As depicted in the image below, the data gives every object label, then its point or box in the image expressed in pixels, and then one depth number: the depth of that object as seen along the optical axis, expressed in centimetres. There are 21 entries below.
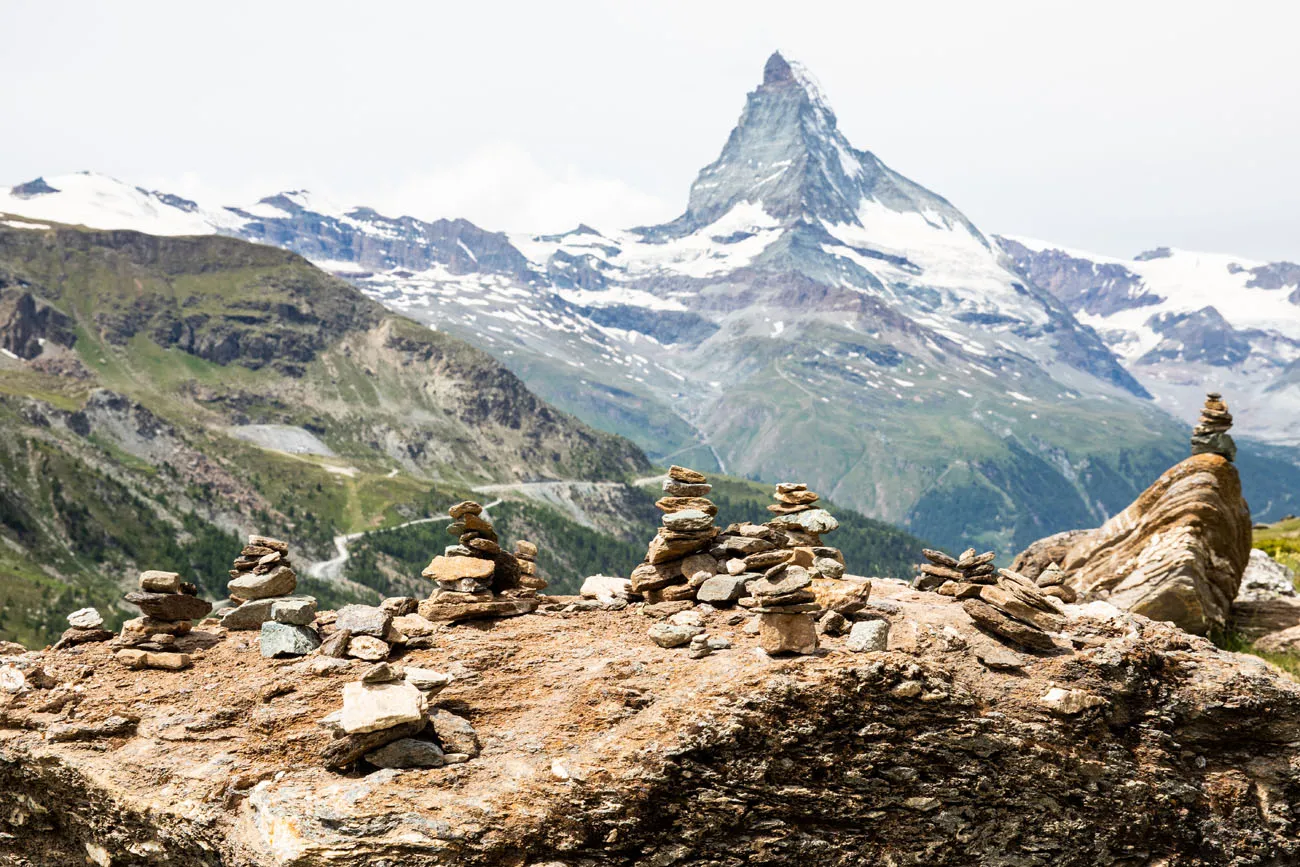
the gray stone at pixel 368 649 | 1556
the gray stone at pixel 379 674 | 1380
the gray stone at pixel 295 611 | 1631
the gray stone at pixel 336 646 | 1562
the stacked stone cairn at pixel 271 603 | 1608
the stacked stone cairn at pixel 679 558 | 1845
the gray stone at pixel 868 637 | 1466
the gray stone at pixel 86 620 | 1689
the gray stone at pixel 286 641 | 1591
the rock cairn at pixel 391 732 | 1295
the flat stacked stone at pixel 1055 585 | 2106
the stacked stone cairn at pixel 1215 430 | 3150
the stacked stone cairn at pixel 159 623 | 1597
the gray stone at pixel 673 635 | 1594
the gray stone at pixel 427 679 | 1441
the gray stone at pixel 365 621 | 1614
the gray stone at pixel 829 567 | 1936
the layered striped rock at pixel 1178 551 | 2566
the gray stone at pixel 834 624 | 1541
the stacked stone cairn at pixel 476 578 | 1758
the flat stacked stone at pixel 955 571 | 1977
